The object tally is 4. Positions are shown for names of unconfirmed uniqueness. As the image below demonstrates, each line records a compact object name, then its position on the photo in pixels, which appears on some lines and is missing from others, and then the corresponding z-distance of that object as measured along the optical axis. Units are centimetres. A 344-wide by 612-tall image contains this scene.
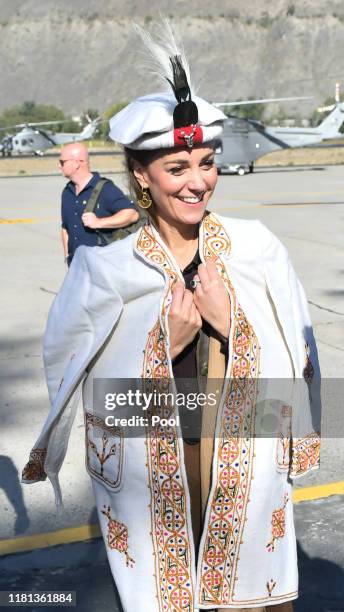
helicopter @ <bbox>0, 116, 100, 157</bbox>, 6057
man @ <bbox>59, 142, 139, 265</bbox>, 655
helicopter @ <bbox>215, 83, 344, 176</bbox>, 3506
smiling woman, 264
